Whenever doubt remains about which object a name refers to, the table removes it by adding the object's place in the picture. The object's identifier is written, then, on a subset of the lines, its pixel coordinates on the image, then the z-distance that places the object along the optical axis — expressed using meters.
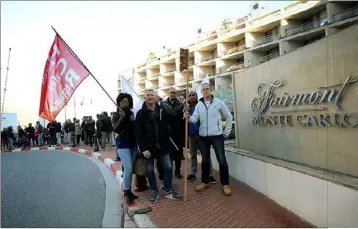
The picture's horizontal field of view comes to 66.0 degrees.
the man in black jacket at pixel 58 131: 17.97
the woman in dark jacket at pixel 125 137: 4.68
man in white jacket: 4.92
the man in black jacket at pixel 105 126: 13.18
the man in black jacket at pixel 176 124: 5.80
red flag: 5.68
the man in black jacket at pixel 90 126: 15.98
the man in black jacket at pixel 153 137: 4.52
